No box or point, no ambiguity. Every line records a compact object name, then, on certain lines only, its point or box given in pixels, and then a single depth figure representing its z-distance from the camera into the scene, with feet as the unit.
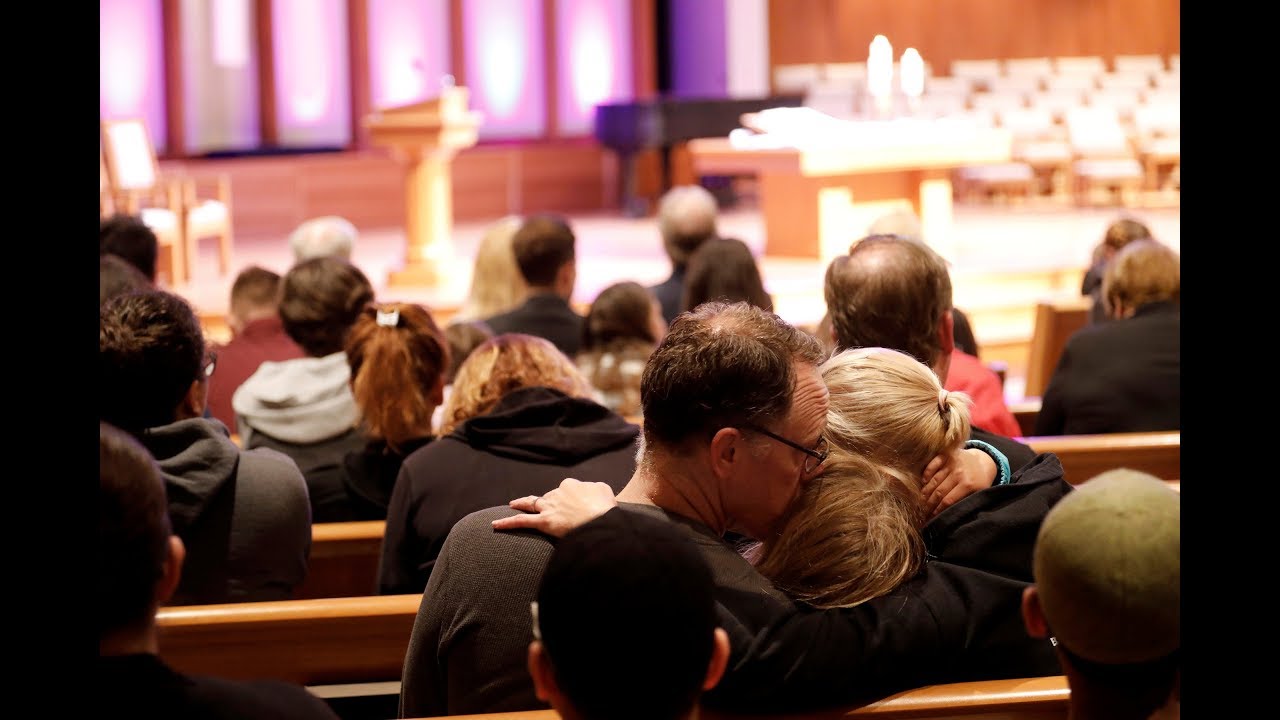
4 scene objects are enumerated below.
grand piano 42.39
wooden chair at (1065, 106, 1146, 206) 45.29
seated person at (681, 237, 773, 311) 17.29
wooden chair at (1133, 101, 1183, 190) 47.50
